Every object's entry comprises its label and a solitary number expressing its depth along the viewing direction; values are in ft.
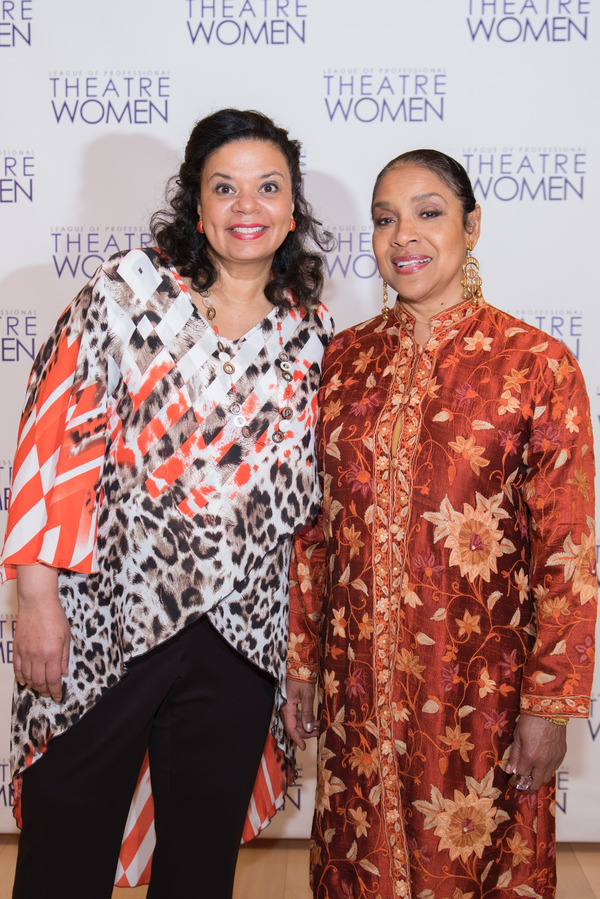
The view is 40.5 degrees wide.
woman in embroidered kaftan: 4.83
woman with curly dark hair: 5.07
